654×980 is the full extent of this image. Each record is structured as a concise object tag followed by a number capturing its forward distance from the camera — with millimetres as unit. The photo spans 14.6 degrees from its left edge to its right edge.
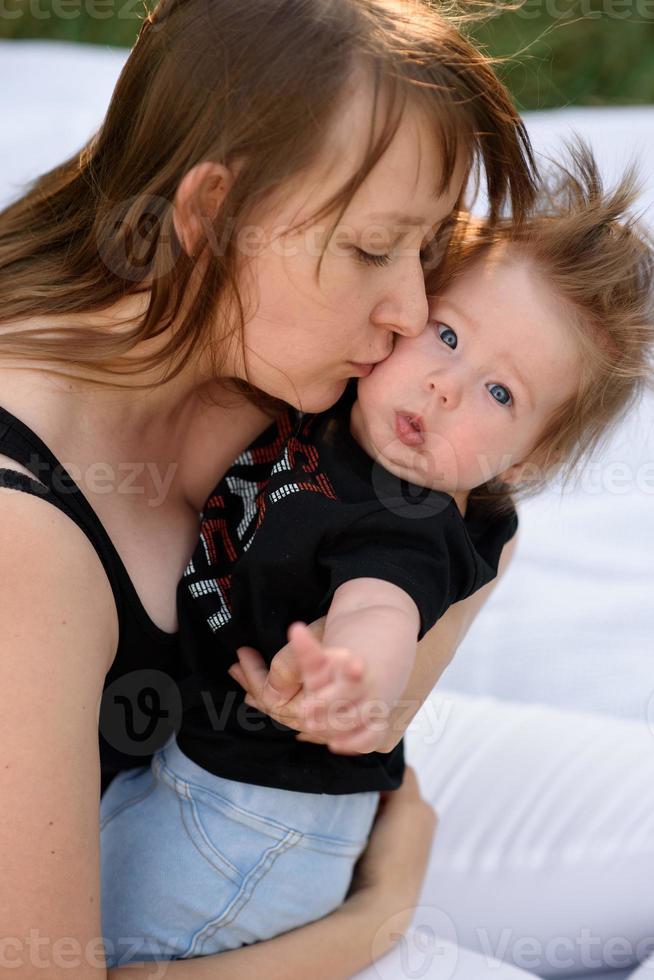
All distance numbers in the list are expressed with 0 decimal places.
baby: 1363
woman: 1288
